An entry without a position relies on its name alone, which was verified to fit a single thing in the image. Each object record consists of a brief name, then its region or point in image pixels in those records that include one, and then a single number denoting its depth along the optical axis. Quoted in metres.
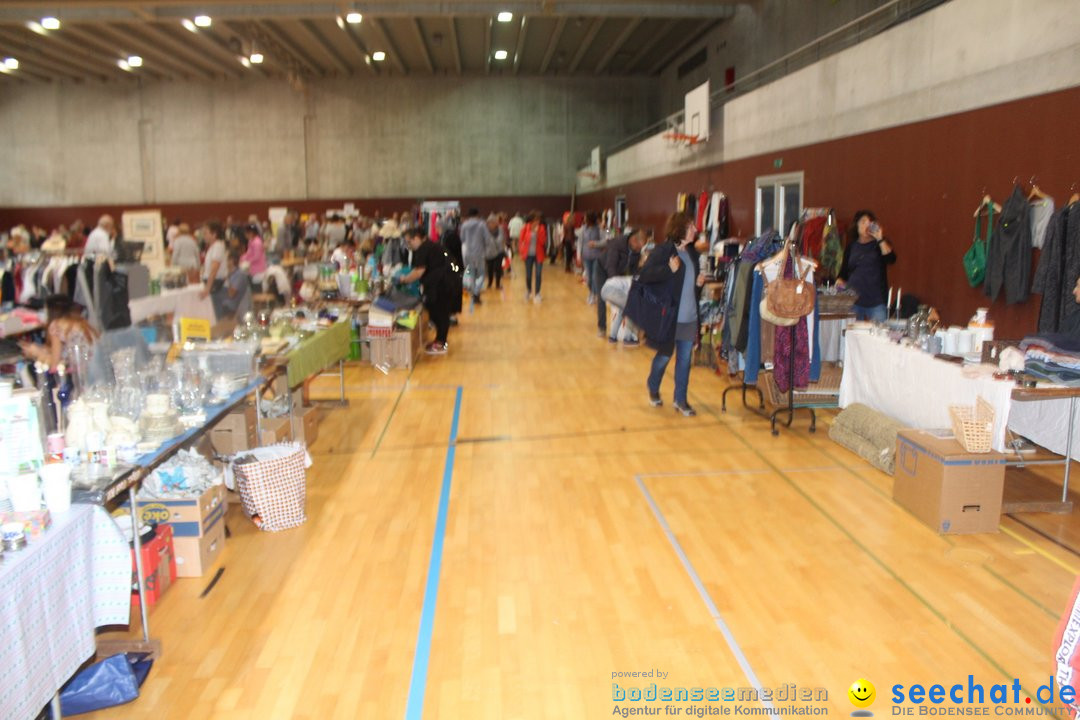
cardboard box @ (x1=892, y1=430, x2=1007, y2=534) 4.38
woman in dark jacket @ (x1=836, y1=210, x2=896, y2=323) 7.53
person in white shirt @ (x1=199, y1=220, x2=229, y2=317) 10.15
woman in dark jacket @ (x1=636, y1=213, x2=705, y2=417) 6.50
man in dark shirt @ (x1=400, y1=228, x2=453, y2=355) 9.89
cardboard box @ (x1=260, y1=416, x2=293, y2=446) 5.38
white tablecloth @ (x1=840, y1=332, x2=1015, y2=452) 4.65
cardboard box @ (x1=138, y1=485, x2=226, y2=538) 3.93
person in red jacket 14.72
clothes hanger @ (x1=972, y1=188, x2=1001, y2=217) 6.39
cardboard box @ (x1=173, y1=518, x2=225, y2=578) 4.01
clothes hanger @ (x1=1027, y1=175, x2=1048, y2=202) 5.95
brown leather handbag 6.00
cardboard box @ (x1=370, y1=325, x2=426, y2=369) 9.20
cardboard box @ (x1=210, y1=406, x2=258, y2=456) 5.01
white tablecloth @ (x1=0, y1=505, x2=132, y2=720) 2.45
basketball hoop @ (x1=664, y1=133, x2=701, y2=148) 15.19
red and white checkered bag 4.49
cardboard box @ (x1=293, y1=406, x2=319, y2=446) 6.07
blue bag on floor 2.95
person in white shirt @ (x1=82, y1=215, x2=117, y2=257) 11.41
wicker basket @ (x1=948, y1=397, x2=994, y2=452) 4.36
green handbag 6.53
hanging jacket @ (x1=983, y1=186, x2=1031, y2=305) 6.05
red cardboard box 3.68
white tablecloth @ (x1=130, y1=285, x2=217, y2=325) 9.98
